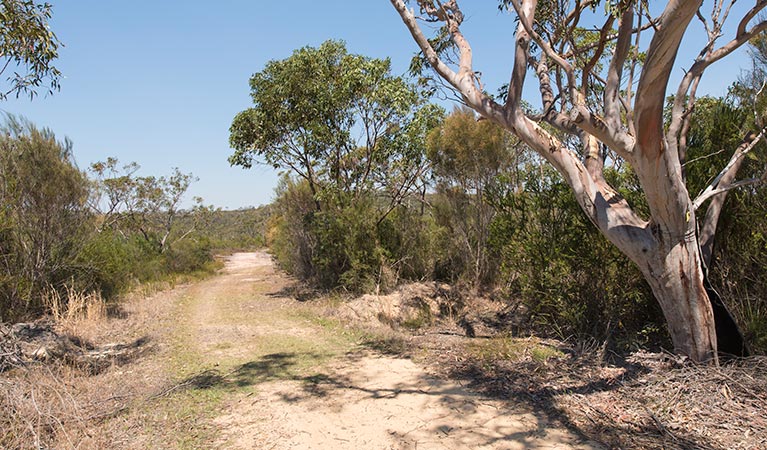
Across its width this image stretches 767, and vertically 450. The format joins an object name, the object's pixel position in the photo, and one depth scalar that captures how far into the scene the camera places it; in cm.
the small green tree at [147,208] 2420
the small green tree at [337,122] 1216
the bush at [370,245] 1172
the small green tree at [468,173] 1002
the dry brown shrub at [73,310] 848
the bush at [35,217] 859
